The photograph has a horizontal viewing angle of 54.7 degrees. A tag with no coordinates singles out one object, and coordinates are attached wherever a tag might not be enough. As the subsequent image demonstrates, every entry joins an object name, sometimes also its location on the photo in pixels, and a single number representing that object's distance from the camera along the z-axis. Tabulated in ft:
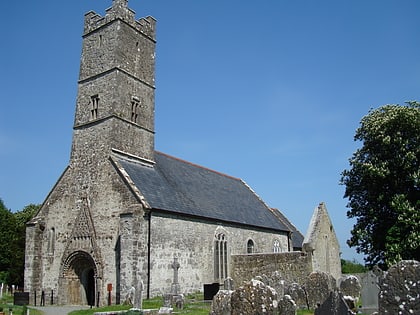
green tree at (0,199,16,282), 159.43
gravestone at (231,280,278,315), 22.74
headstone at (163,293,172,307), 58.23
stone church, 72.33
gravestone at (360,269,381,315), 48.96
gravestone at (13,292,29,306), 74.49
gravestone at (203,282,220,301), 69.51
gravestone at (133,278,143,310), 56.13
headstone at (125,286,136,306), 65.02
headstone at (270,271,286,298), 55.23
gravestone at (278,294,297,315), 28.07
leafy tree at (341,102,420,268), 77.87
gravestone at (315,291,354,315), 23.99
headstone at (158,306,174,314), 50.70
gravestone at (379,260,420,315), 18.17
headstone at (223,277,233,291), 65.69
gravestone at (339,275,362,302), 53.93
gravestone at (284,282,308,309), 51.96
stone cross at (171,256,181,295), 69.67
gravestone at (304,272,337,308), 51.01
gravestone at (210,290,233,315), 31.96
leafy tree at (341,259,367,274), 160.35
